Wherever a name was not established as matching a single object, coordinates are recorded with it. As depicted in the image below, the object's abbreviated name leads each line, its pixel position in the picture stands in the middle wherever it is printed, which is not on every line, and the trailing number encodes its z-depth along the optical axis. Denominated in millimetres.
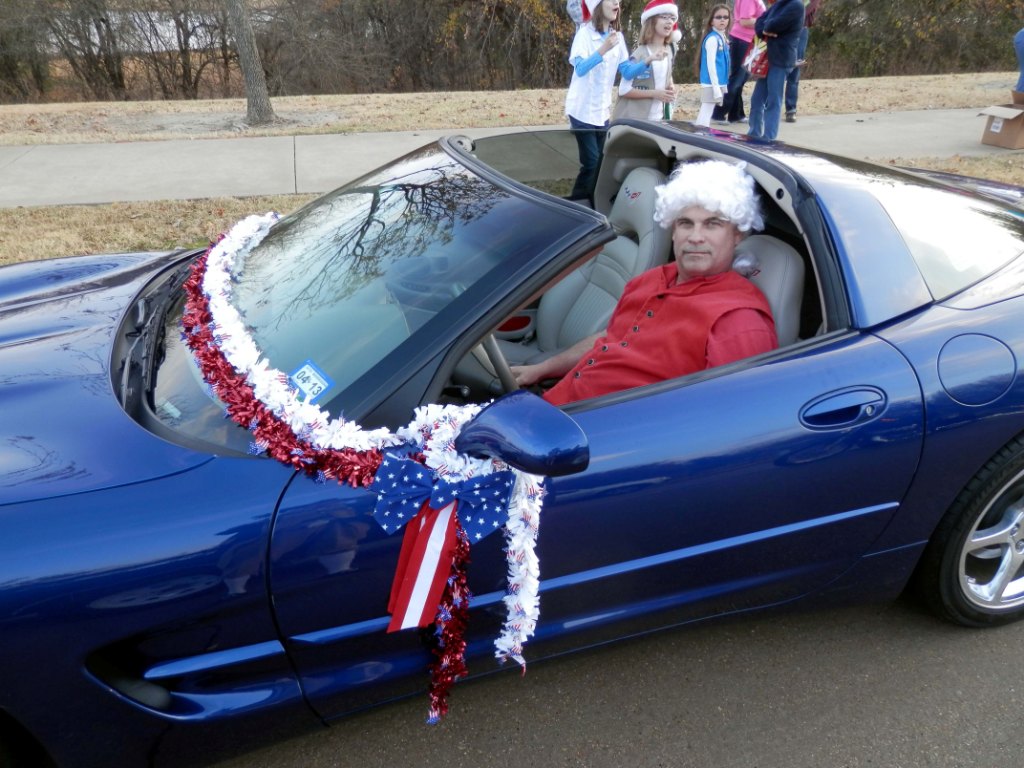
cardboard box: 7926
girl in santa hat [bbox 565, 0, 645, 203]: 5853
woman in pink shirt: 9516
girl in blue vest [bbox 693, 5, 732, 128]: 7203
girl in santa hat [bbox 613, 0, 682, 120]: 6004
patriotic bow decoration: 1642
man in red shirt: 2270
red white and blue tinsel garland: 1639
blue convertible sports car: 1549
